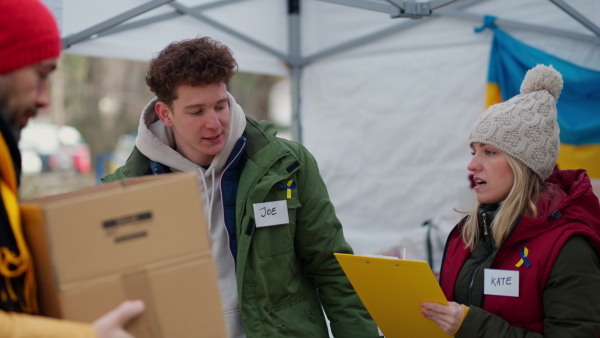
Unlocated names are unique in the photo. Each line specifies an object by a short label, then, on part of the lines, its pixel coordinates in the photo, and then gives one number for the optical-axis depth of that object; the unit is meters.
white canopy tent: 3.40
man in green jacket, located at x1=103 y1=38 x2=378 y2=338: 2.09
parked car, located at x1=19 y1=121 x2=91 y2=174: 18.52
